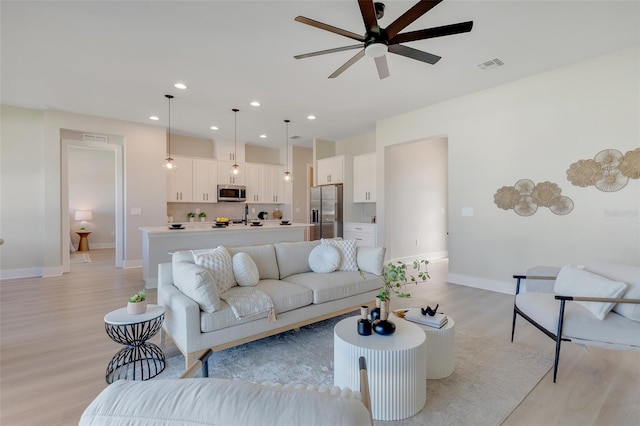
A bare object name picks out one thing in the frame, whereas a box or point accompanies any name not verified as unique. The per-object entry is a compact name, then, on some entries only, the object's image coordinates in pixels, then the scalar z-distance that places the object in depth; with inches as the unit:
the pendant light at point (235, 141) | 223.8
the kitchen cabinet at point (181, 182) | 273.6
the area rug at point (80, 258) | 271.0
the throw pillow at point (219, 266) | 104.0
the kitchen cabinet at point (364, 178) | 260.8
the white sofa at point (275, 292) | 89.0
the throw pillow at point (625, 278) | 84.1
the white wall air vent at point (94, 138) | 228.4
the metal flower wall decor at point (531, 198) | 154.6
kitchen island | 182.4
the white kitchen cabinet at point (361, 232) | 256.8
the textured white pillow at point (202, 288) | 89.0
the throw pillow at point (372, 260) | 135.6
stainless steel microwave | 300.0
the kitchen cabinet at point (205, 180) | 287.7
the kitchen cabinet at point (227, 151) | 303.0
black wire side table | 87.3
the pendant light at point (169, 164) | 212.1
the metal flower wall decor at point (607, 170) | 133.6
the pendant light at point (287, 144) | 248.2
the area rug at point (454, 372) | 73.5
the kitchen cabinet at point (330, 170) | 279.1
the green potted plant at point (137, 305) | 90.7
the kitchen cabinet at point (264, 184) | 323.5
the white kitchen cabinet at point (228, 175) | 302.7
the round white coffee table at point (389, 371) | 69.3
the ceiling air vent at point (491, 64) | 143.5
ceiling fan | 85.7
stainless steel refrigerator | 279.1
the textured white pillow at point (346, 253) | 137.4
